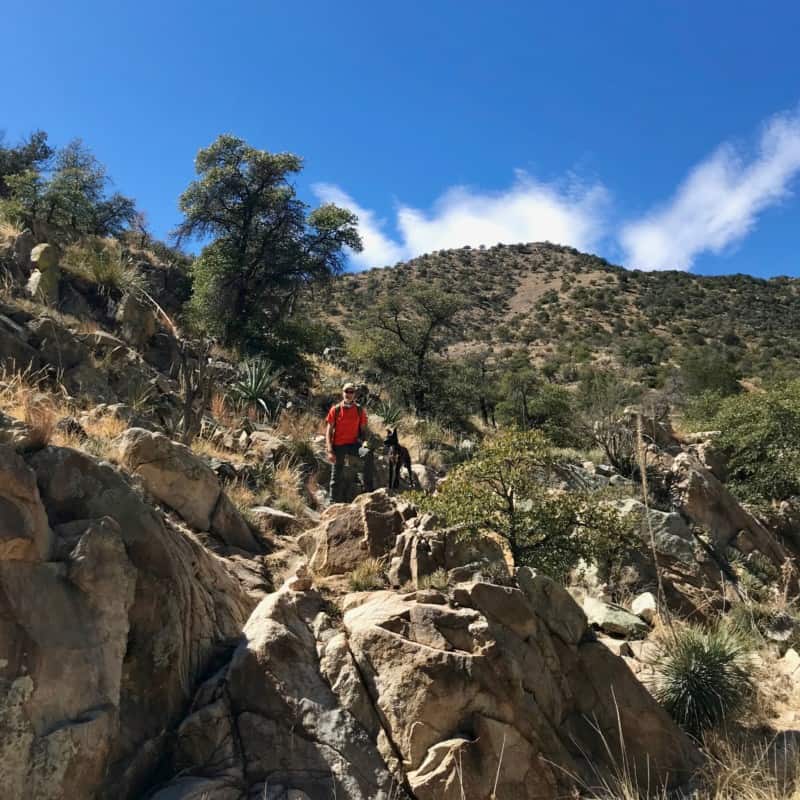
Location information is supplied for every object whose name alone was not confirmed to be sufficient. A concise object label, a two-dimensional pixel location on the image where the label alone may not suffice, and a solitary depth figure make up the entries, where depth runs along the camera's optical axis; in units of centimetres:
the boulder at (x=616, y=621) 743
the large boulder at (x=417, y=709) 373
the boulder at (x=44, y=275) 1364
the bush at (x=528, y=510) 714
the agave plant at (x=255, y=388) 1433
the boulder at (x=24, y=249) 1478
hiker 963
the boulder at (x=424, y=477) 1188
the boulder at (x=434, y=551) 618
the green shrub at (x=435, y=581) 547
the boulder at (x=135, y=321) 1433
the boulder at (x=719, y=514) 1173
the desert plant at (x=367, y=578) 576
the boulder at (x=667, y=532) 1005
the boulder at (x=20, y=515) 348
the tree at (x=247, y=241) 2028
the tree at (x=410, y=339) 2358
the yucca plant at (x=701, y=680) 568
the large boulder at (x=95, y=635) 311
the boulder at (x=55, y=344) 1014
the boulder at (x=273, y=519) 780
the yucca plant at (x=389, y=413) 1681
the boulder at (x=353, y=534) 654
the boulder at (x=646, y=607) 794
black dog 1109
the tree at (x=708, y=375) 3250
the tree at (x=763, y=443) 1523
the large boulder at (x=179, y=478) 627
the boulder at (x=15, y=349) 931
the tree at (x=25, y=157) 2900
